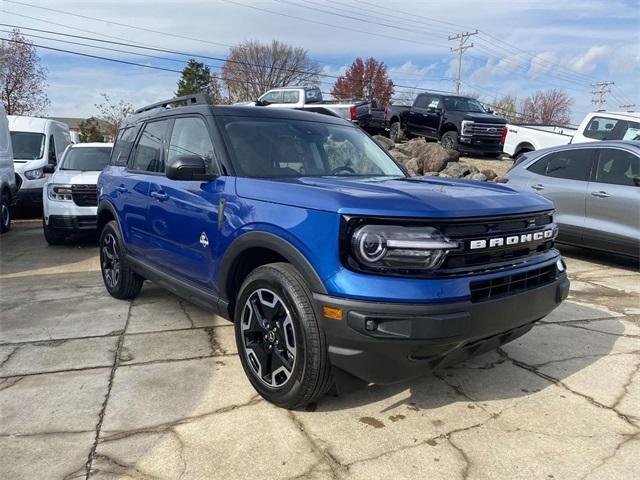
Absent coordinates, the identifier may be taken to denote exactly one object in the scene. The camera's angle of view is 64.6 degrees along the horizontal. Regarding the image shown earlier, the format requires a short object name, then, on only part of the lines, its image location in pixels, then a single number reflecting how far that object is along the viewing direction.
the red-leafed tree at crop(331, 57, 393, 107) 56.09
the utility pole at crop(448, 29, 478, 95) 46.14
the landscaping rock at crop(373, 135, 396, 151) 15.49
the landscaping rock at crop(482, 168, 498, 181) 12.73
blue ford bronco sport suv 2.46
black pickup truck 14.71
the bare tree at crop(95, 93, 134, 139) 43.03
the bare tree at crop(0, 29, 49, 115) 29.58
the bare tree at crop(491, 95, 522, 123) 54.63
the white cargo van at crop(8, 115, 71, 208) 11.41
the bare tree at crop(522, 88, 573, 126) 60.56
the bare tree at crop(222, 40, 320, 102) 48.53
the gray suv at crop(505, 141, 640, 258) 6.52
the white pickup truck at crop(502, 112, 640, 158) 10.45
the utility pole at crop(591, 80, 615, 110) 57.88
